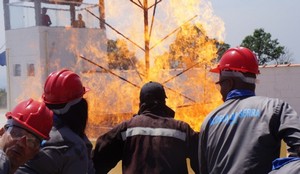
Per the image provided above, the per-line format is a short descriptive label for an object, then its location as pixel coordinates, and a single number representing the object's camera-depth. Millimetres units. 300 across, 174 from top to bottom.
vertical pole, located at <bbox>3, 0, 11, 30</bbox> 20781
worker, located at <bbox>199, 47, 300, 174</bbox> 3023
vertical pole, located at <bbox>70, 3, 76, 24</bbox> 20672
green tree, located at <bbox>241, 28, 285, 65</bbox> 31875
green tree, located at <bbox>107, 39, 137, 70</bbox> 21922
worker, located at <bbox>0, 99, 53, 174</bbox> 2111
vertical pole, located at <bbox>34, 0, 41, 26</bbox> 19984
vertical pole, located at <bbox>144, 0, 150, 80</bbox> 11695
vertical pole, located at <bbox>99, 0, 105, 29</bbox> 15884
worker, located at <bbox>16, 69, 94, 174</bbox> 2686
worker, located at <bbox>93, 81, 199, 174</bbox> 3695
